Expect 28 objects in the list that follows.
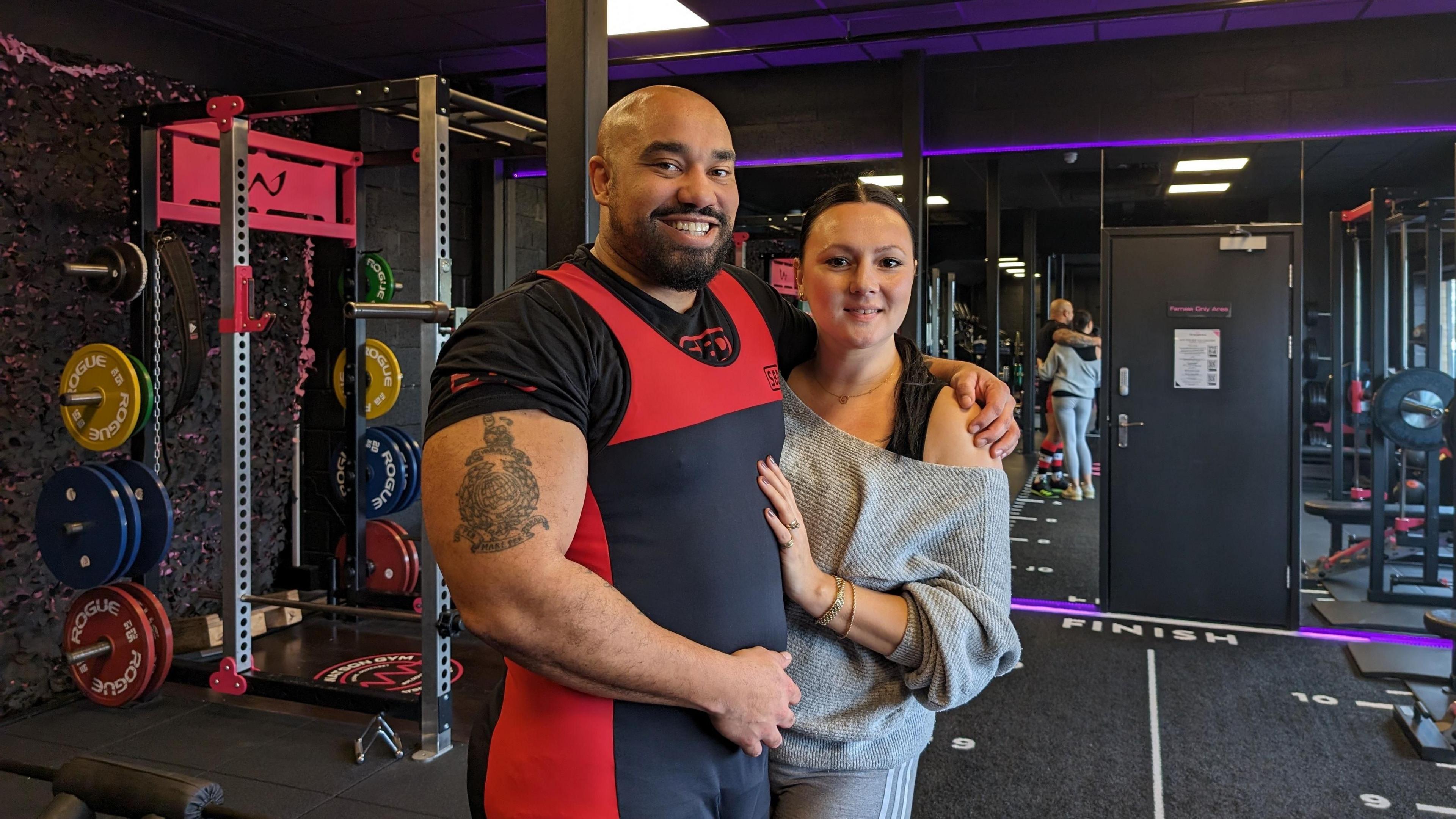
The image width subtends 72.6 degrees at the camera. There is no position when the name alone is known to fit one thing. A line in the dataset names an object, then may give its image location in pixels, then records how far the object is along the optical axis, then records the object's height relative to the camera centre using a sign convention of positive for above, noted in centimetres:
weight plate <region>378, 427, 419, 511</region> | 471 -34
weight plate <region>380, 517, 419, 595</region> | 484 -79
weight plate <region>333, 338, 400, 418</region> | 466 +9
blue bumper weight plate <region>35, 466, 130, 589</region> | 338 -46
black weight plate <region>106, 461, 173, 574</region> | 350 -40
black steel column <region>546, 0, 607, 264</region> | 181 +52
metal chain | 379 +18
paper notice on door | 484 +19
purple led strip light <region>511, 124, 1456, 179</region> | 502 +141
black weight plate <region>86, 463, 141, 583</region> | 340 -40
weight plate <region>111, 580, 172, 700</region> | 356 -83
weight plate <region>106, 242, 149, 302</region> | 360 +45
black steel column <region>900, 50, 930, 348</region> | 560 +144
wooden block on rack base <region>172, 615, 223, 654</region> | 430 -104
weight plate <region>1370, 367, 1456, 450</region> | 477 -4
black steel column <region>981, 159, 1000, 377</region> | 601 +85
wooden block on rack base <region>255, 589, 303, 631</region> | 482 -108
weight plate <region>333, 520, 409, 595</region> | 482 -79
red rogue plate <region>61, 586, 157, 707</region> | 354 -90
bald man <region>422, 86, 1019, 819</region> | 107 -13
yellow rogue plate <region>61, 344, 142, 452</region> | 343 +0
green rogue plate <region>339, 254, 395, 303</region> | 477 +57
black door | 475 -14
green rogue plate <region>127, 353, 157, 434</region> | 345 +2
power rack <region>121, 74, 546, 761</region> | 321 +46
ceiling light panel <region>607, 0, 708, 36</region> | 465 +186
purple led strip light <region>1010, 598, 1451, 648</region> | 462 -113
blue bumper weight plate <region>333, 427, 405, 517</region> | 470 -36
